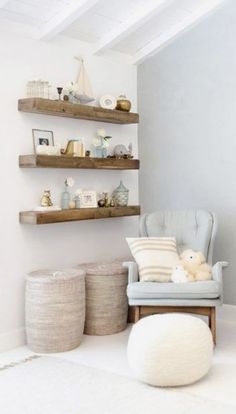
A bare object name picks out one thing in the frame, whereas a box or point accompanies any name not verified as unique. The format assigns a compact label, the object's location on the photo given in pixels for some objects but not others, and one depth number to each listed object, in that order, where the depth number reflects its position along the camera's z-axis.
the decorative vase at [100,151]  4.36
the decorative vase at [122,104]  4.48
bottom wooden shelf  3.70
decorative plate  4.35
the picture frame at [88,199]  4.19
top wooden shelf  3.70
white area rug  2.63
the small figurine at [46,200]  3.85
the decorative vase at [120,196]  4.50
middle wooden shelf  3.70
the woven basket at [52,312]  3.56
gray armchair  3.54
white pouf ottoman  2.87
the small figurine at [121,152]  4.52
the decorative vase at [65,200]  4.05
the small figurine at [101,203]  4.37
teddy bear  3.73
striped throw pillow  3.78
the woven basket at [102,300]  3.97
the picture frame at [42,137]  3.88
